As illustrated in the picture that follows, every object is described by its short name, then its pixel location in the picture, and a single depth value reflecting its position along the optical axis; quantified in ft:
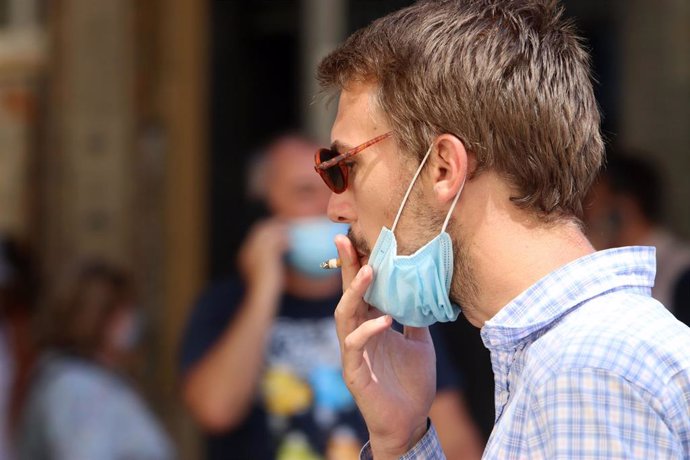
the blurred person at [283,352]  25.91
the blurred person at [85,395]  29.22
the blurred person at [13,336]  33.01
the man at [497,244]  10.43
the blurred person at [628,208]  28.50
